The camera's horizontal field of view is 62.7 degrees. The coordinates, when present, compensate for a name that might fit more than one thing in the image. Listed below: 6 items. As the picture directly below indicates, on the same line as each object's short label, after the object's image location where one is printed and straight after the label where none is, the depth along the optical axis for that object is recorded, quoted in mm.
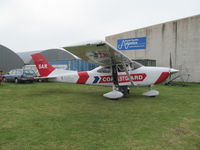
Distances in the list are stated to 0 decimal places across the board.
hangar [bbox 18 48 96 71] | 21781
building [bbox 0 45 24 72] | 28984
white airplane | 7446
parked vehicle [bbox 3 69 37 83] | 16344
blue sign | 21814
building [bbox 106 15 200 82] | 18109
